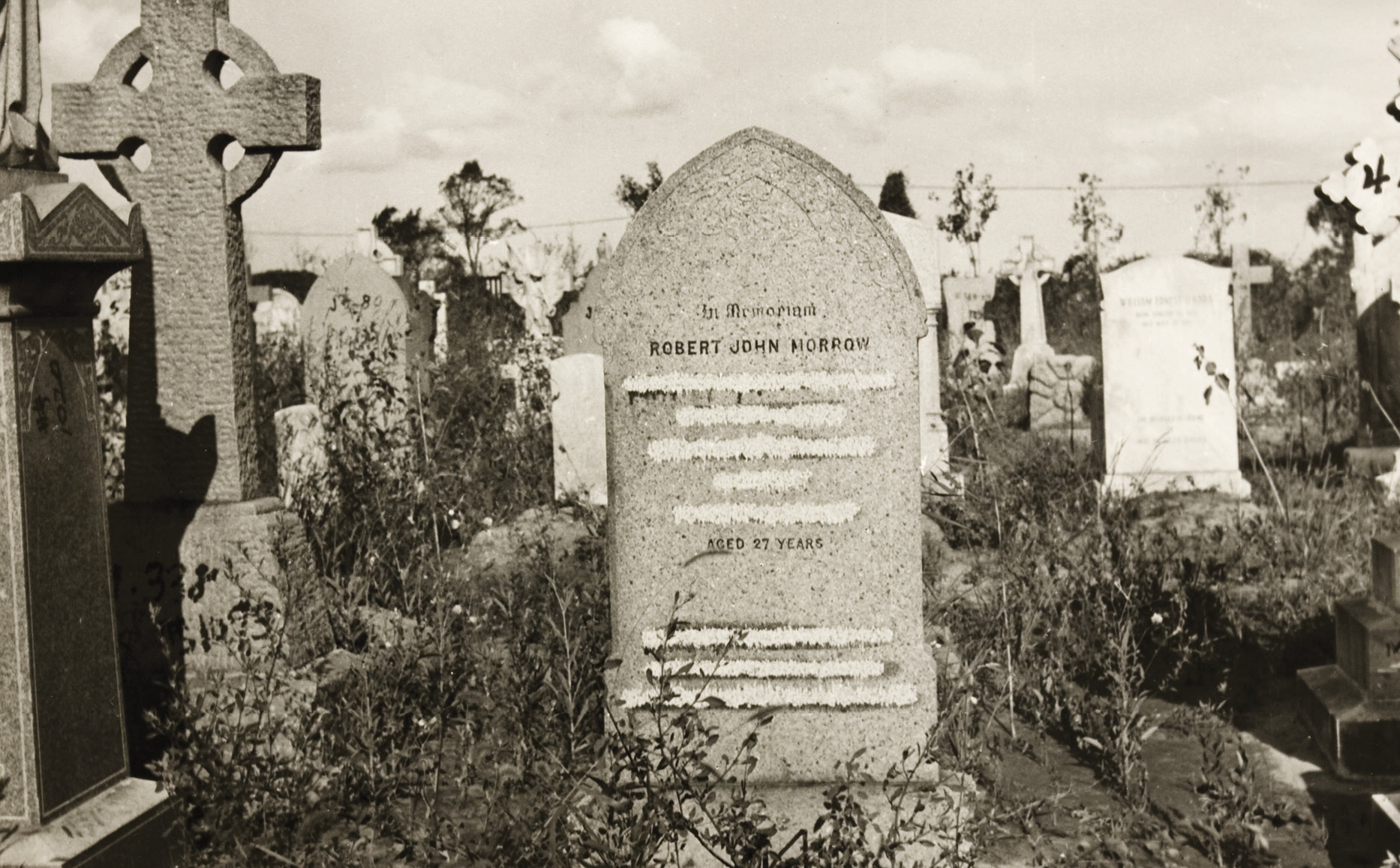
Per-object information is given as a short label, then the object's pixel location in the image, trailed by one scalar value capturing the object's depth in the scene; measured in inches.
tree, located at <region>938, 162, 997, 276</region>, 882.1
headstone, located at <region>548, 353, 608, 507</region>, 354.6
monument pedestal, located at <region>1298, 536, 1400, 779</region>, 174.1
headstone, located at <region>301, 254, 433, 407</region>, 348.5
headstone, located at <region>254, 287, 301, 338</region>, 751.7
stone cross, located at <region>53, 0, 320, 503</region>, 203.0
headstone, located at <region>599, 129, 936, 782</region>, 150.5
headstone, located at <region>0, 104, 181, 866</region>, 128.6
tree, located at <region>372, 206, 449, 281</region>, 936.3
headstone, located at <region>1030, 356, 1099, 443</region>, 551.5
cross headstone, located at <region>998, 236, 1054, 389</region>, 633.6
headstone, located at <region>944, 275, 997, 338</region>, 661.3
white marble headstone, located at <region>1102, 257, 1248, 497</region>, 394.9
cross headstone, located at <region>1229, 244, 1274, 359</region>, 689.0
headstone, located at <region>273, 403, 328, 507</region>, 253.8
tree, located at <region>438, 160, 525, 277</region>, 930.7
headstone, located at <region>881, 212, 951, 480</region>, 354.3
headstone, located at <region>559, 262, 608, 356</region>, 423.2
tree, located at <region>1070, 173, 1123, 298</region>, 904.3
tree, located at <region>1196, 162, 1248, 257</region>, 907.4
